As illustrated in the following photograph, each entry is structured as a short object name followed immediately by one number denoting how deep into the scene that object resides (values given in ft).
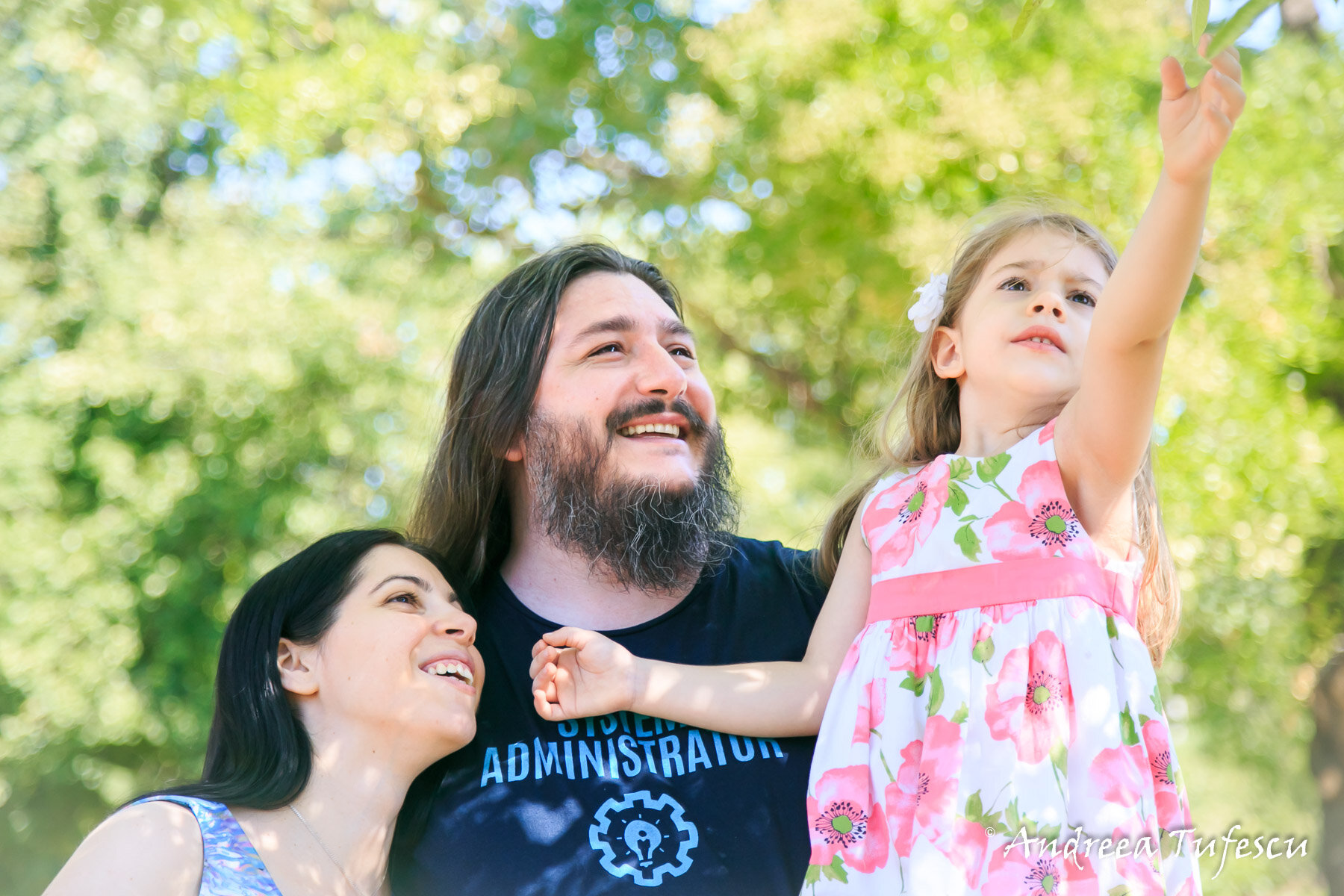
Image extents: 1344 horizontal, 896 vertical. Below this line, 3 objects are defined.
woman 7.30
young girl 6.26
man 7.77
